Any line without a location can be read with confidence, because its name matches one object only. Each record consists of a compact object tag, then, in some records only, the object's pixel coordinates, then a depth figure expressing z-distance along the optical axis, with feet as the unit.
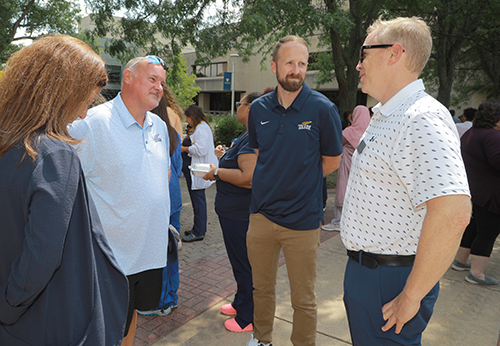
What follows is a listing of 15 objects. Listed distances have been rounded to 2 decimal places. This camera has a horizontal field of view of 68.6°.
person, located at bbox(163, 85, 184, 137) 14.25
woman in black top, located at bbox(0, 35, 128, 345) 4.37
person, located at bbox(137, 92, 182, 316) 9.37
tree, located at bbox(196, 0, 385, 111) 29.17
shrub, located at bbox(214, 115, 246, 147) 51.65
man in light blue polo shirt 7.13
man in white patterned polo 4.57
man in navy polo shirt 8.79
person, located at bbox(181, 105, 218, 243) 18.98
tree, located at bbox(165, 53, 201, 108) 86.22
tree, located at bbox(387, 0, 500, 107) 39.32
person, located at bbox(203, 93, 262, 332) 10.75
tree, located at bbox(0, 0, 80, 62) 58.54
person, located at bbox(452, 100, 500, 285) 13.67
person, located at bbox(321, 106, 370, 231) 19.84
